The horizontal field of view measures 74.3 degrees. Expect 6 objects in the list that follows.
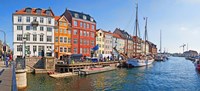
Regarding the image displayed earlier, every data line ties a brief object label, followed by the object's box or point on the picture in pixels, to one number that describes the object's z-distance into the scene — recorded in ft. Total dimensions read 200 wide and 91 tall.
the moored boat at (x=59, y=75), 89.81
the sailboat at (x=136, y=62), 154.49
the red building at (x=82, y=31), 153.69
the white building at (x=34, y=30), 125.82
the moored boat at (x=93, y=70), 102.04
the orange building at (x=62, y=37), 140.99
